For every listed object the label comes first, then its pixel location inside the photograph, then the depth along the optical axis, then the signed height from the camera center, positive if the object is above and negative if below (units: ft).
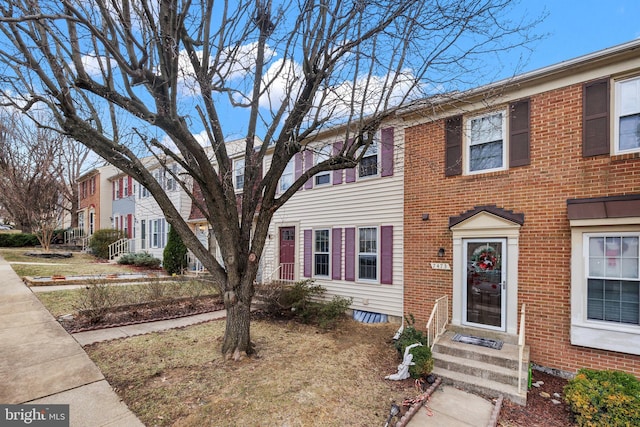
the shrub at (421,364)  16.90 -8.11
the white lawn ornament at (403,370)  16.85 -8.46
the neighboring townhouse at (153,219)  50.19 -0.79
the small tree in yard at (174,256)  46.83 -6.26
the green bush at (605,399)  12.70 -7.89
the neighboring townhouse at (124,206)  63.46 +1.86
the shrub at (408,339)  19.00 -7.76
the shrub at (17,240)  71.15 -6.11
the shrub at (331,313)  25.62 -8.35
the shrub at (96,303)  23.22 -7.17
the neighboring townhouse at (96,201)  74.74 +3.34
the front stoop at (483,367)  15.88 -8.38
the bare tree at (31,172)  62.44 +8.88
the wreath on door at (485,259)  20.72 -2.83
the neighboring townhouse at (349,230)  26.35 -1.41
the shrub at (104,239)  61.11 -4.97
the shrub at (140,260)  52.54 -7.81
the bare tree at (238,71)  14.75 +7.64
